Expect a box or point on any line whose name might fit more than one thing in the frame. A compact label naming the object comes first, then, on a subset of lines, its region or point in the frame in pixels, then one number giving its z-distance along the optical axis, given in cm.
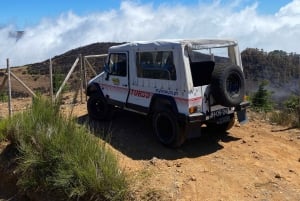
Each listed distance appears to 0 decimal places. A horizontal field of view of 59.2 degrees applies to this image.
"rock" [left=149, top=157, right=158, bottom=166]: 457
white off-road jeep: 472
